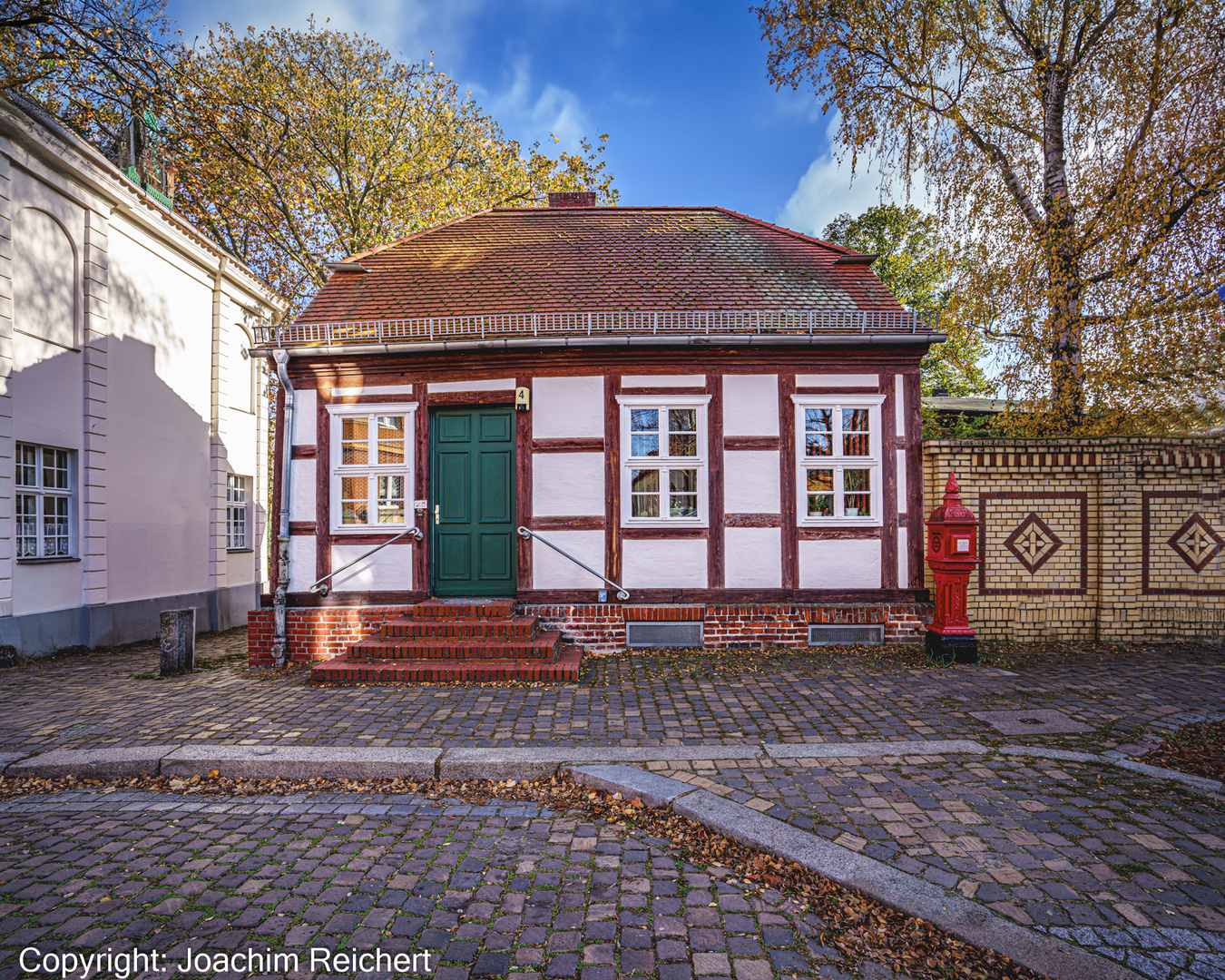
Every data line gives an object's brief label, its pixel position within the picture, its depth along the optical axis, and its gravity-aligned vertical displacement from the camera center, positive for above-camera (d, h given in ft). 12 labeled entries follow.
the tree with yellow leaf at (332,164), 50.24 +30.48
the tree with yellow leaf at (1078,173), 27.81 +16.85
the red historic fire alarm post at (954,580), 23.15 -3.33
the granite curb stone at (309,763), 13.97 -6.27
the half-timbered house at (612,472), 25.79 +1.21
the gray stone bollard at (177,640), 23.59 -5.57
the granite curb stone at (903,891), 7.73 -6.07
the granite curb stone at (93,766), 14.28 -6.39
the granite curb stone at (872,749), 14.51 -6.26
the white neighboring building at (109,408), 27.55 +5.22
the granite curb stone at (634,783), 12.26 -6.17
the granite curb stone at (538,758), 13.83 -6.21
